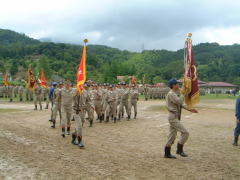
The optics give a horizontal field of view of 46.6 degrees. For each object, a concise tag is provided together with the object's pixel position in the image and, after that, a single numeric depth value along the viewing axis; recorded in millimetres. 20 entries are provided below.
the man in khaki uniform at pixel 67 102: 11047
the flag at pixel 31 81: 22922
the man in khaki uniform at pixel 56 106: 12229
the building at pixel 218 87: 97325
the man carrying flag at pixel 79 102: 8883
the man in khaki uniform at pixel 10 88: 31719
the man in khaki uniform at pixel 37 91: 21438
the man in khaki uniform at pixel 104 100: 16109
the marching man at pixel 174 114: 7973
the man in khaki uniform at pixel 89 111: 13485
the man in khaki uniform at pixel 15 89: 35550
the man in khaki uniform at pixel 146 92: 37719
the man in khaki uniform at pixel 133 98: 17188
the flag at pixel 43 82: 22405
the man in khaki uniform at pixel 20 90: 33184
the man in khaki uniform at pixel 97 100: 16078
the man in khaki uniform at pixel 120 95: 16578
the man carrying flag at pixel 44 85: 22436
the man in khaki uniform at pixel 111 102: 15898
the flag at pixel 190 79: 8914
